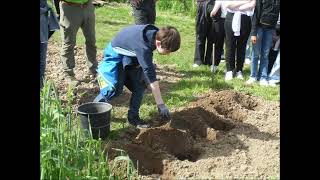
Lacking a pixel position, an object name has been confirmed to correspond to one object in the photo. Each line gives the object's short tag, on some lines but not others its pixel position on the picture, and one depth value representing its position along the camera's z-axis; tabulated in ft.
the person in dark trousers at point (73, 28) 21.27
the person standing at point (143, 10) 23.54
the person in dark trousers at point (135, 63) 15.72
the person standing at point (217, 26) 24.52
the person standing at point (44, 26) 18.39
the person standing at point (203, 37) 25.86
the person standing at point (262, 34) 22.93
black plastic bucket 16.12
